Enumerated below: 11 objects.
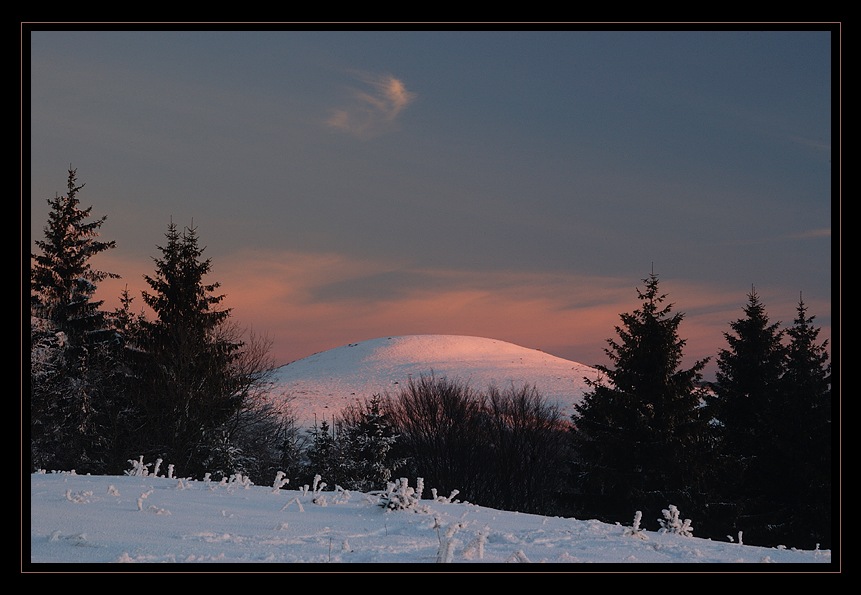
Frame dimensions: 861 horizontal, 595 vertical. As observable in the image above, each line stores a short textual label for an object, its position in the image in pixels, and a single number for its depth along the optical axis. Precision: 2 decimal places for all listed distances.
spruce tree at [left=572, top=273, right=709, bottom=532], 28.03
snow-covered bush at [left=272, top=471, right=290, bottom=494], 9.76
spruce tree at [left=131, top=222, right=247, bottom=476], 30.45
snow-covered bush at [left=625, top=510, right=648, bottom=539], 8.14
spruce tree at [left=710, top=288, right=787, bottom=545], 28.80
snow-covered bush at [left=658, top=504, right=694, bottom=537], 9.20
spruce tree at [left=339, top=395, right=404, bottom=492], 39.81
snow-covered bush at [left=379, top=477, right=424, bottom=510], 8.96
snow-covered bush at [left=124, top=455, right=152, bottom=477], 11.59
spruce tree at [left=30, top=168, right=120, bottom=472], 29.97
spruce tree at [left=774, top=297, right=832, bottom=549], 28.06
